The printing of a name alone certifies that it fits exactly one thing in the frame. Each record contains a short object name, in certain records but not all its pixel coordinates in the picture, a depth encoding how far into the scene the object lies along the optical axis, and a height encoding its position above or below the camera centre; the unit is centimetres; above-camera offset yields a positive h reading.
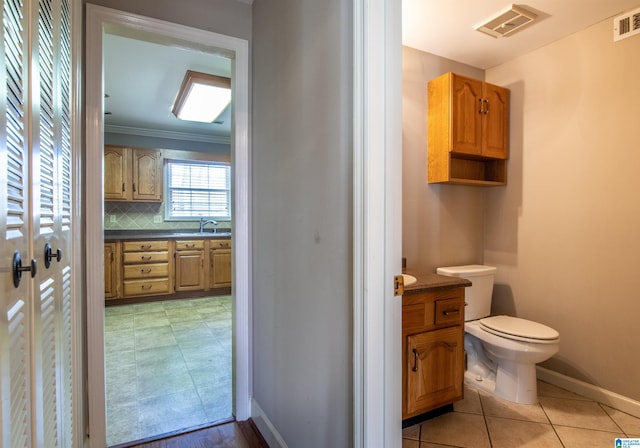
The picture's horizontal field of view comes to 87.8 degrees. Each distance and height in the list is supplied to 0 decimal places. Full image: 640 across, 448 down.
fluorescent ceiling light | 286 +121
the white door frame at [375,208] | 102 +3
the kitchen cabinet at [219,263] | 504 -69
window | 534 +47
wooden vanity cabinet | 184 -75
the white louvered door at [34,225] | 60 -2
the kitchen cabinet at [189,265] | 482 -69
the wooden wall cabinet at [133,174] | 468 +63
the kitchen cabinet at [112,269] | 441 -69
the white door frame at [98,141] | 165 +39
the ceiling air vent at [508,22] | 207 +130
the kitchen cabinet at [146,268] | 452 -70
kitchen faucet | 549 -6
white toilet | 210 -81
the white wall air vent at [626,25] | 204 +122
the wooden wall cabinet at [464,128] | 247 +71
